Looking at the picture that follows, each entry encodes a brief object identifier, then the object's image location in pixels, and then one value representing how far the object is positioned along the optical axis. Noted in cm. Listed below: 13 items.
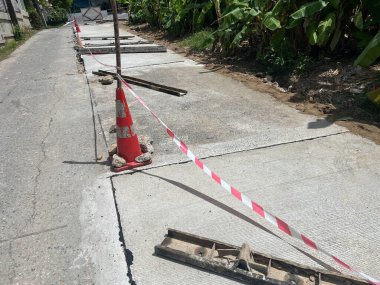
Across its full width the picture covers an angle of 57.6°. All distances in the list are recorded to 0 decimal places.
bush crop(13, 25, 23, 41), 2478
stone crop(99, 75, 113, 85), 830
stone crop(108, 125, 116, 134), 537
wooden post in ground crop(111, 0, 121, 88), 405
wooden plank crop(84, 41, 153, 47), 1526
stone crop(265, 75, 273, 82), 788
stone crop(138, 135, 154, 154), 451
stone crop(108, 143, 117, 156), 444
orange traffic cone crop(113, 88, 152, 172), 415
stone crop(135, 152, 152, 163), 425
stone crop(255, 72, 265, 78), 827
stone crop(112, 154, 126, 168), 414
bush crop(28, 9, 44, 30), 4228
